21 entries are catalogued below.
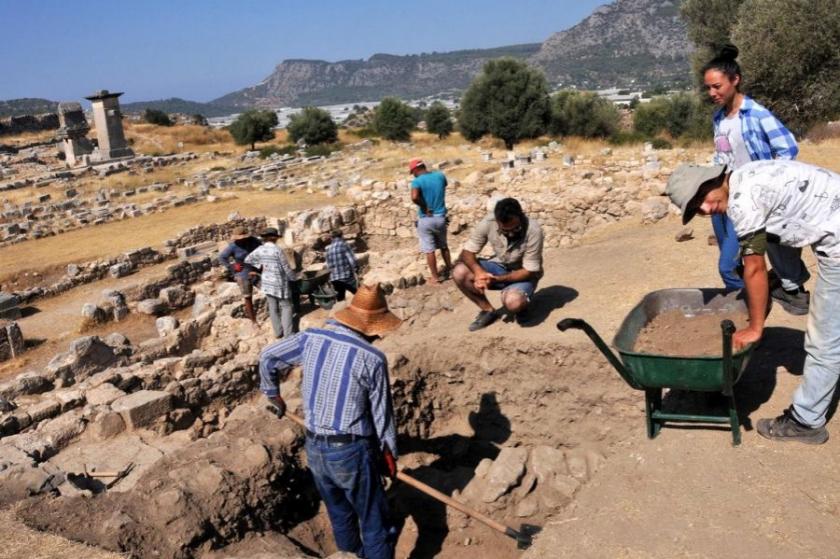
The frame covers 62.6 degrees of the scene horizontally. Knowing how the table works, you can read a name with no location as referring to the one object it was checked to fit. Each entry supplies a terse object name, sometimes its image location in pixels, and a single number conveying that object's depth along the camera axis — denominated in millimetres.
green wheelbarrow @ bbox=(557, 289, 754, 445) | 4324
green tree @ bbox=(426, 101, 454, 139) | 45562
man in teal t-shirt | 9445
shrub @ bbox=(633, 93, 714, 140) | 40125
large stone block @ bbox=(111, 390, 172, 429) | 6902
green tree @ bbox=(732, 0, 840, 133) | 19484
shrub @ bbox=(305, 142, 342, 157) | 35619
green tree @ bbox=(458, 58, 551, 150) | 34031
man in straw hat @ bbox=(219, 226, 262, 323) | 10414
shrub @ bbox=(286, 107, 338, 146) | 42625
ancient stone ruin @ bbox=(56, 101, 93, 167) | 35906
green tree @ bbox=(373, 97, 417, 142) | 42438
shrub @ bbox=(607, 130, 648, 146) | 31625
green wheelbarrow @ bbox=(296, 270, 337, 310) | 10312
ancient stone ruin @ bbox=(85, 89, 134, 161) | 35281
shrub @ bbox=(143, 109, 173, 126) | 55219
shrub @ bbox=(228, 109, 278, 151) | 44406
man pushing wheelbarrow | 3998
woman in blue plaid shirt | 4879
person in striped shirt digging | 4121
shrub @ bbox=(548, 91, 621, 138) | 37928
